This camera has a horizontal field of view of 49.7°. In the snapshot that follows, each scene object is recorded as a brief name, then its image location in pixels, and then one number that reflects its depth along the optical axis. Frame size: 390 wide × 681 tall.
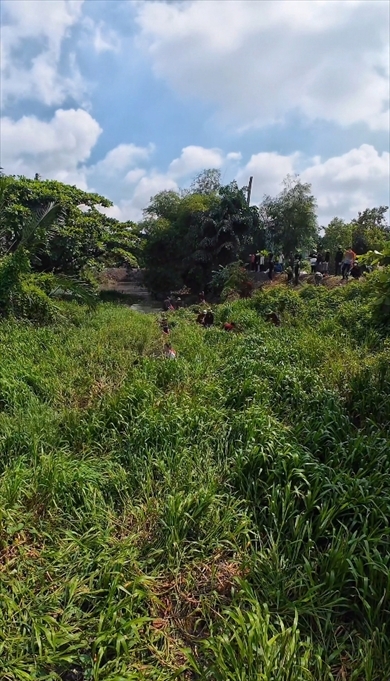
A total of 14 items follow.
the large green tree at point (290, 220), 16.58
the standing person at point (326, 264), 15.61
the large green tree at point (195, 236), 16.92
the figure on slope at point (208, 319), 10.59
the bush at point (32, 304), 9.23
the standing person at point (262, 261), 16.97
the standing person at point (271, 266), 15.98
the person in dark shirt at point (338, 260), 15.88
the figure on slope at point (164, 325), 9.09
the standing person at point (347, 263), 13.97
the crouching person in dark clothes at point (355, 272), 13.76
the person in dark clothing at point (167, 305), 14.41
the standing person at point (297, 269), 14.74
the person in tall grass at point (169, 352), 6.29
